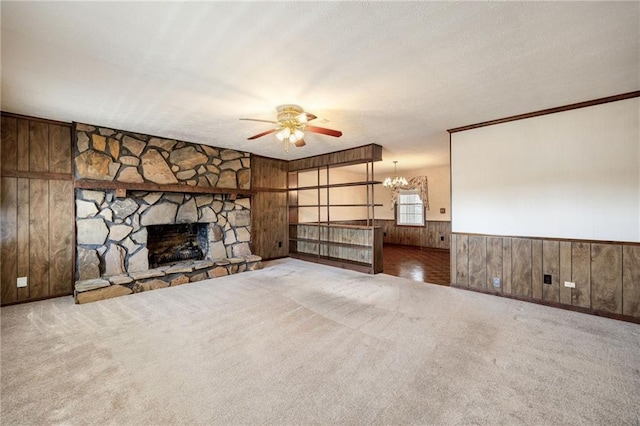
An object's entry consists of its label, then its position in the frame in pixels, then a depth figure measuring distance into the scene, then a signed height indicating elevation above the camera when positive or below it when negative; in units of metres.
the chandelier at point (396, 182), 8.07 +0.92
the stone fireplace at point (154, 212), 4.16 +0.03
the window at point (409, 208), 9.27 +0.14
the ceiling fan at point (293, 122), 3.27 +1.13
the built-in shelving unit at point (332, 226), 5.59 -0.32
